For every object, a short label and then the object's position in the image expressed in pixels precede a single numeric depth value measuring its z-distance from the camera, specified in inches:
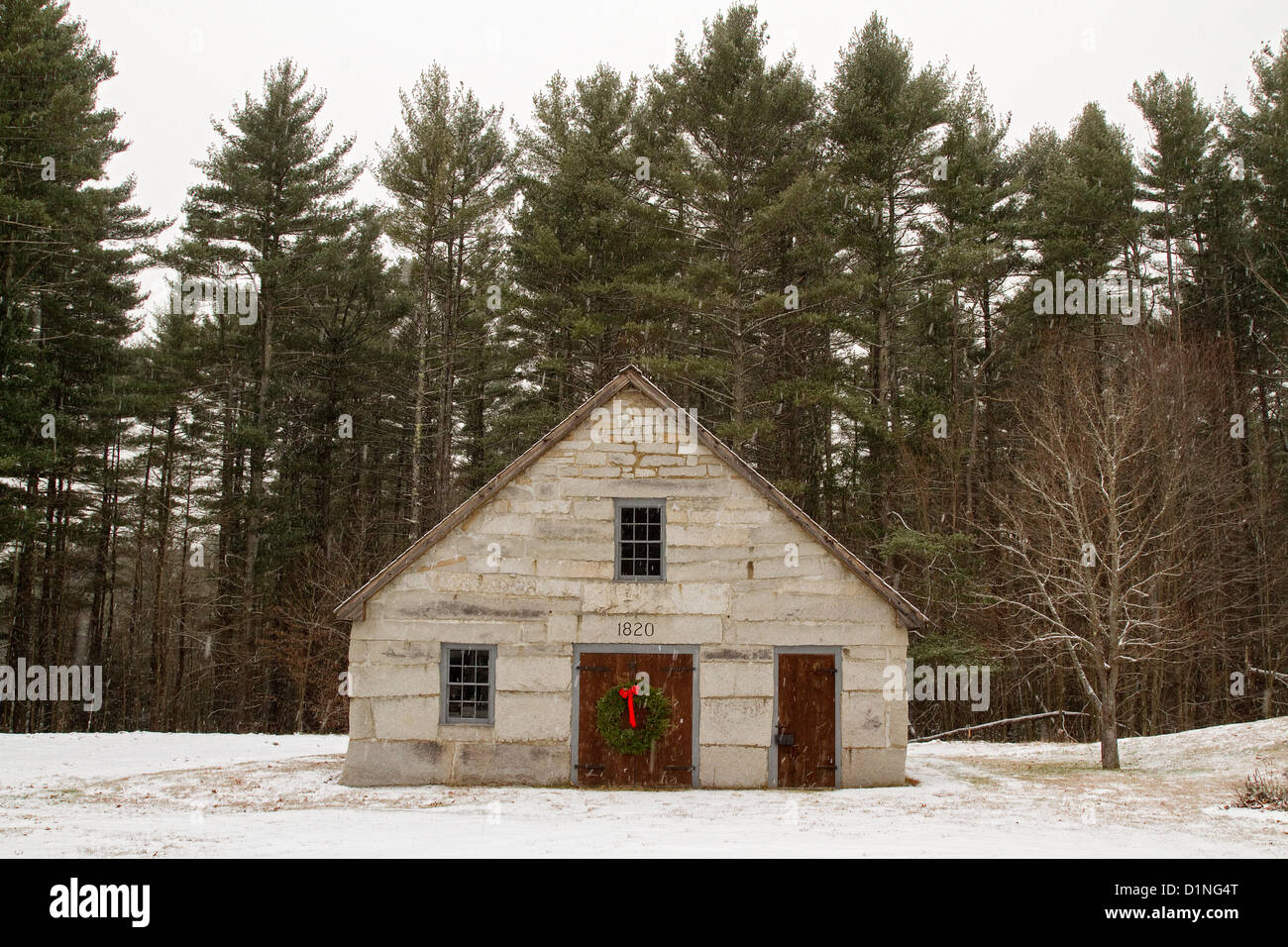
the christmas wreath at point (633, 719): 571.5
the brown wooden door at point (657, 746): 574.6
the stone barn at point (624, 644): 573.3
